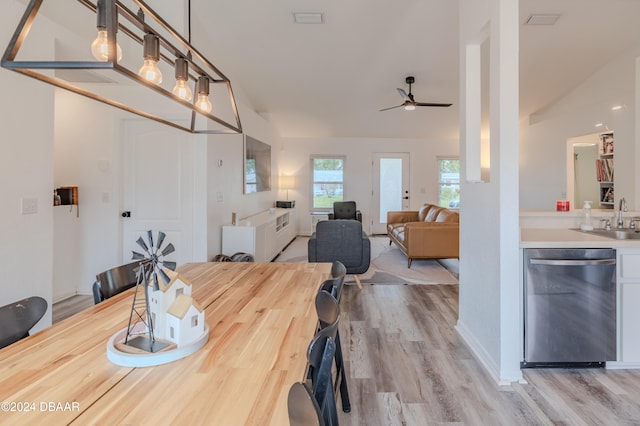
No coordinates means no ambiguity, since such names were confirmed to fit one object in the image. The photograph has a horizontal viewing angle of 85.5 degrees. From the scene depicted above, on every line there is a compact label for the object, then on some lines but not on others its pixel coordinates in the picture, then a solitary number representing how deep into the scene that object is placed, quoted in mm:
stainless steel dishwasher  2291
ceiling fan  5094
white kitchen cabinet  2314
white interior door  4020
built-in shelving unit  5336
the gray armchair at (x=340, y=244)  4262
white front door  8844
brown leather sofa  5043
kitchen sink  2537
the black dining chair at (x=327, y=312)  1216
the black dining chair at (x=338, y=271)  1818
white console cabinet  4402
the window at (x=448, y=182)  8891
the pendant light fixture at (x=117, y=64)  1056
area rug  4625
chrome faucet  2785
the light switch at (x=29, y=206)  2502
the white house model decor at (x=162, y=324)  1094
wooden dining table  811
